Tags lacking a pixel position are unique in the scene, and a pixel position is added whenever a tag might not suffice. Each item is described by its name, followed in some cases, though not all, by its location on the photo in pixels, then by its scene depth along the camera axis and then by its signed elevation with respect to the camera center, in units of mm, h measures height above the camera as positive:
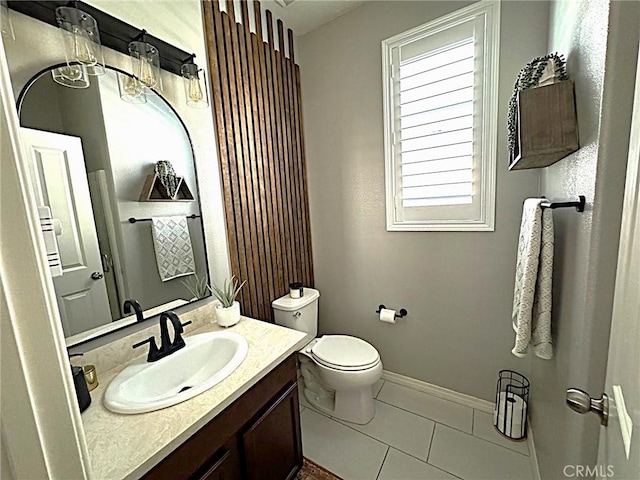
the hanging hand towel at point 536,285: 1021 -376
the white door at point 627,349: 447 -305
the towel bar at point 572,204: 804 -56
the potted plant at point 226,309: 1424 -538
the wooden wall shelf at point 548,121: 856 +218
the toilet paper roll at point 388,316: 1966 -862
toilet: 1652 -1033
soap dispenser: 841 -544
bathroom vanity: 737 -668
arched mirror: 974 +66
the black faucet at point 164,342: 1135 -563
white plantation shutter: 1531 +456
